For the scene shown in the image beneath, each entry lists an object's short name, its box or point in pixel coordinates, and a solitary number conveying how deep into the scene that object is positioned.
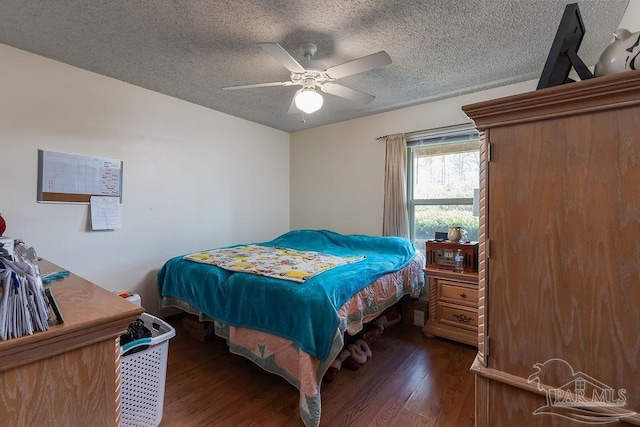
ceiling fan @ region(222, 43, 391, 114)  1.77
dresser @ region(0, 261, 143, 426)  0.63
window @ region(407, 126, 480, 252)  3.04
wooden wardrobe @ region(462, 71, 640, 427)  0.71
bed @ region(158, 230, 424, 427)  1.64
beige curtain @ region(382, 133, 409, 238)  3.33
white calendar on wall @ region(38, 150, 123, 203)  2.29
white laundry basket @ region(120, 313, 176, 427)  1.48
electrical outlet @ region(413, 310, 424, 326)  2.99
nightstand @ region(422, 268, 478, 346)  2.50
